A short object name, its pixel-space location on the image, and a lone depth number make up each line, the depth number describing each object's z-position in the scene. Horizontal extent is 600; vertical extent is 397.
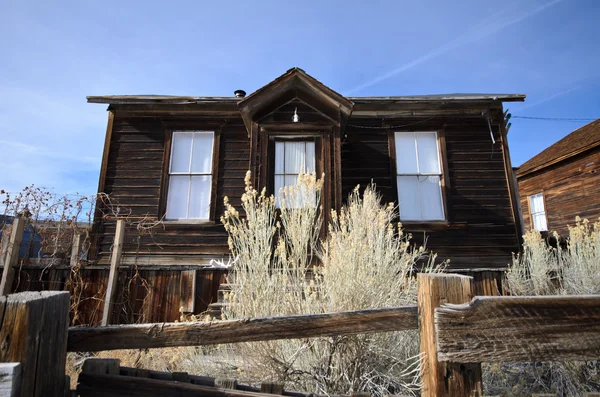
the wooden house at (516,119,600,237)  12.86
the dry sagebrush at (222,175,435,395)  2.75
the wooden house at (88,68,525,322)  7.26
